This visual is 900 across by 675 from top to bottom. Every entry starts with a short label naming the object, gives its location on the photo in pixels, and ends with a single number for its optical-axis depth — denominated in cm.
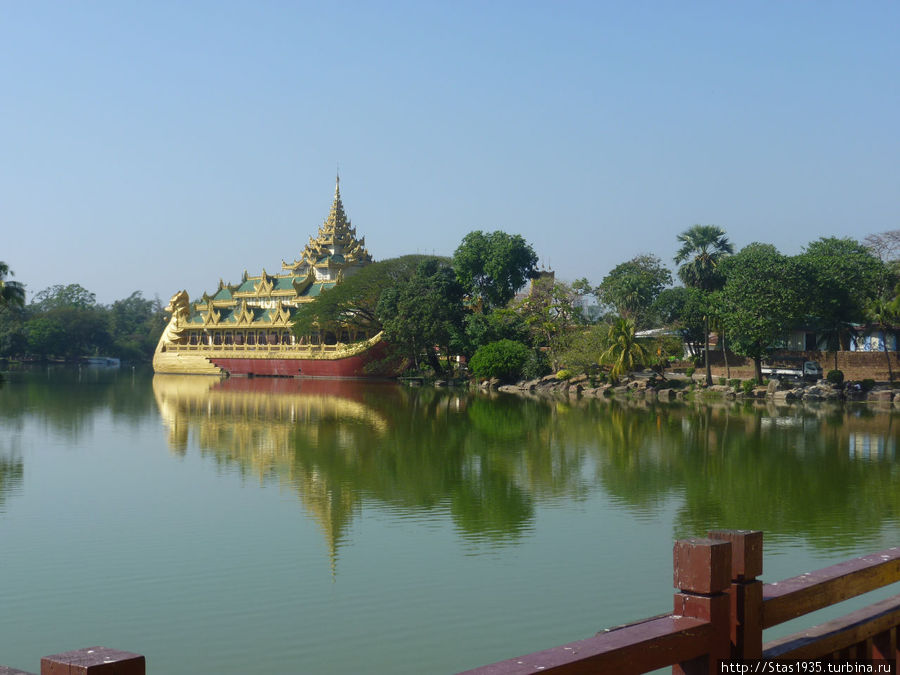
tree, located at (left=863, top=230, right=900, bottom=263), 5581
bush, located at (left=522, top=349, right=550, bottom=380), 4228
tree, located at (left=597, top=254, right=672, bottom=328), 4753
